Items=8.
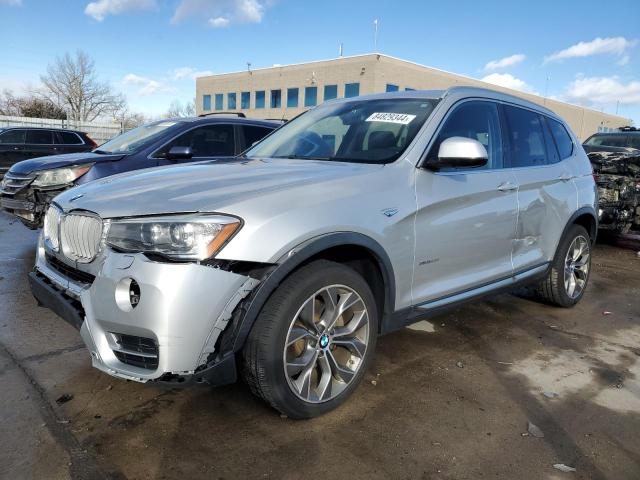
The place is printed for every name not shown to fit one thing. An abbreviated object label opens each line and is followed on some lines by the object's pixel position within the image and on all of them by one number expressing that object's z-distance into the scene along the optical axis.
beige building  38.75
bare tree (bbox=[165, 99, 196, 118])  64.37
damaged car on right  7.85
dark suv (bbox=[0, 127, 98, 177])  12.73
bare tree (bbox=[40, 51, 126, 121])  46.28
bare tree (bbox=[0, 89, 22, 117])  46.23
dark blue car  5.85
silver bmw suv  2.24
